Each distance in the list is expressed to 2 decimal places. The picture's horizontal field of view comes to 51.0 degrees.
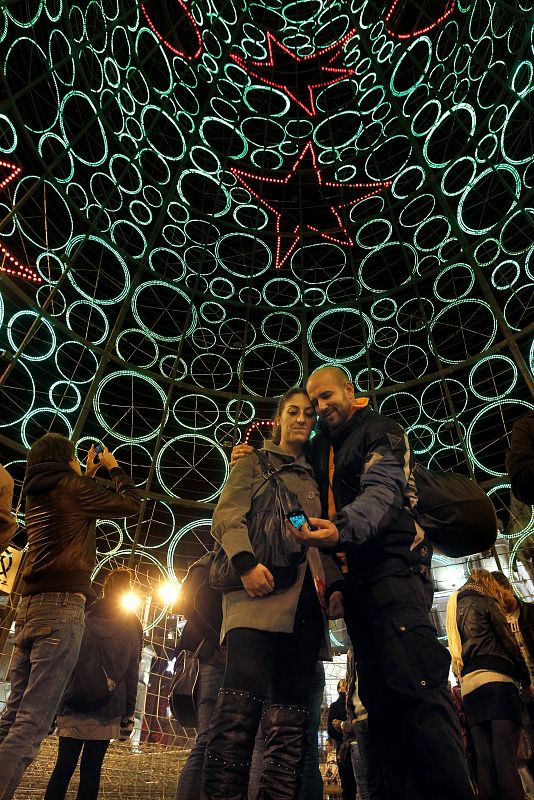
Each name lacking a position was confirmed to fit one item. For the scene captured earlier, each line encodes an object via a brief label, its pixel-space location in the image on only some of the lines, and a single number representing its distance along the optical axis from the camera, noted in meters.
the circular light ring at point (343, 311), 14.77
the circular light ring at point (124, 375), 12.61
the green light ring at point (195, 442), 12.96
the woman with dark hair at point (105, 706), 4.02
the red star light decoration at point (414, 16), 13.41
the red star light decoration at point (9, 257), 10.98
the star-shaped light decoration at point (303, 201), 15.30
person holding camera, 3.23
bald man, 2.35
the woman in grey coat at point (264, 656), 2.36
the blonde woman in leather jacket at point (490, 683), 4.05
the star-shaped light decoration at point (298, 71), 15.12
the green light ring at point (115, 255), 12.50
